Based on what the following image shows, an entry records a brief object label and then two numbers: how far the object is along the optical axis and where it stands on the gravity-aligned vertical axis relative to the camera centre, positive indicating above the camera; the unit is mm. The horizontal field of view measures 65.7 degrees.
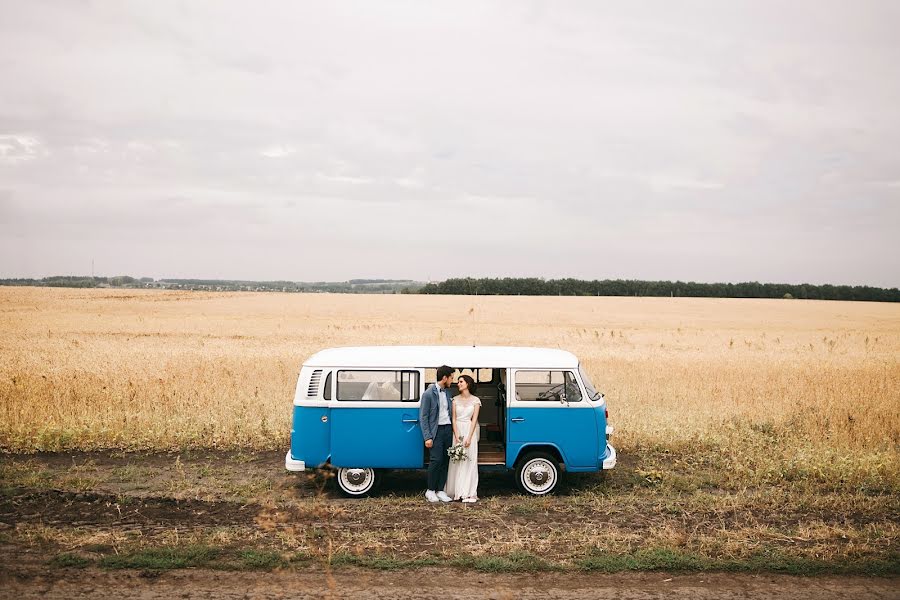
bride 10188 -2192
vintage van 10258 -1855
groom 10000 -1957
